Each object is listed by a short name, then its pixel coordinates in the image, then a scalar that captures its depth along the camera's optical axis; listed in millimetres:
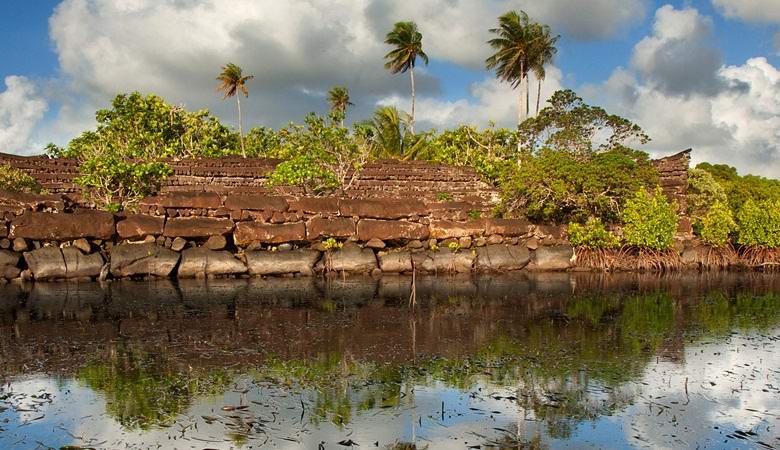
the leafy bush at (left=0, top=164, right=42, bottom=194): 19625
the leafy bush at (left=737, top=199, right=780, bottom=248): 21703
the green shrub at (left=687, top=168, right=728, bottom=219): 25234
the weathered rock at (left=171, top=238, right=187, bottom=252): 18359
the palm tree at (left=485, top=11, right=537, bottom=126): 38281
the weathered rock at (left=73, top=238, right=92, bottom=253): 17438
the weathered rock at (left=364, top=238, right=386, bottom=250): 20328
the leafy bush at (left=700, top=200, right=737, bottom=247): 21688
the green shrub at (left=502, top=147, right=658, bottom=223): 21562
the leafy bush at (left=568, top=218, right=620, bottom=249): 20891
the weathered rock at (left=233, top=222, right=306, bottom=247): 19047
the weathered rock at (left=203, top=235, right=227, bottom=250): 18781
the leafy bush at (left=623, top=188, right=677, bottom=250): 20484
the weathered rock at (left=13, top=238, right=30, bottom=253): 16859
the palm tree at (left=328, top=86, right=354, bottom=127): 49500
